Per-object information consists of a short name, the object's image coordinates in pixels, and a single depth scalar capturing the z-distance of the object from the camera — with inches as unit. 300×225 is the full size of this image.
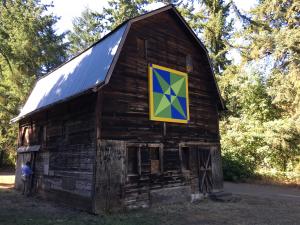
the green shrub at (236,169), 730.2
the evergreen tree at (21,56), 985.1
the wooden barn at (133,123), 364.1
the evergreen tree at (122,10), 1237.1
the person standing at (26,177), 509.4
